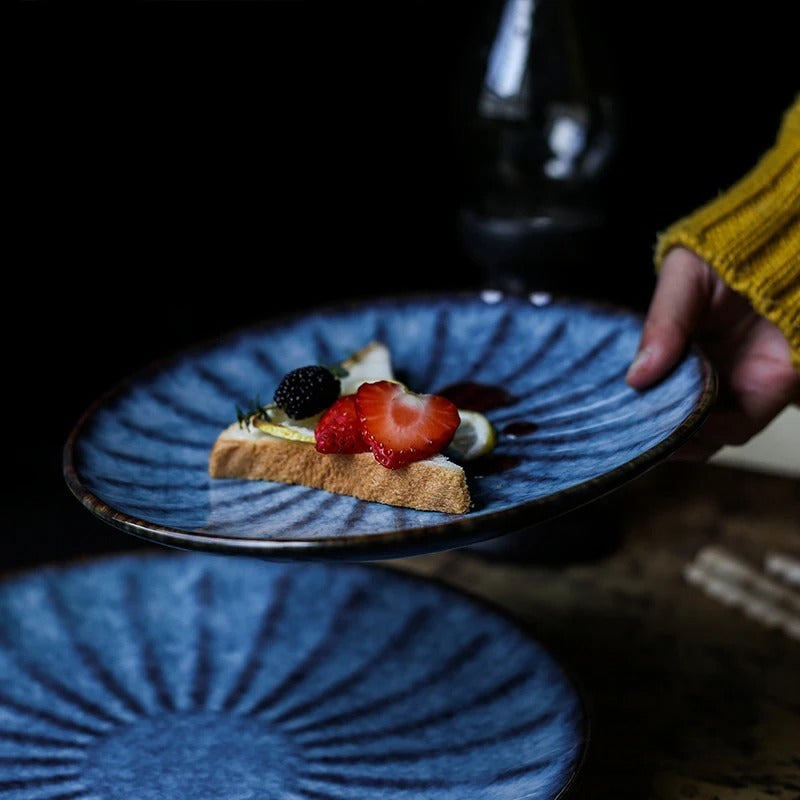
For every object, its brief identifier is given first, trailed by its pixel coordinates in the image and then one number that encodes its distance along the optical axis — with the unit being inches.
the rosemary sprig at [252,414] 35.5
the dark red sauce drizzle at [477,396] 38.6
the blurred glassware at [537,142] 52.5
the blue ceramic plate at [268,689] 33.7
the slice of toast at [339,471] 30.7
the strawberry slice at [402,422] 31.9
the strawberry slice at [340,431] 32.9
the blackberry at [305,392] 34.6
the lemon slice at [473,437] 34.3
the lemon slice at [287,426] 34.5
